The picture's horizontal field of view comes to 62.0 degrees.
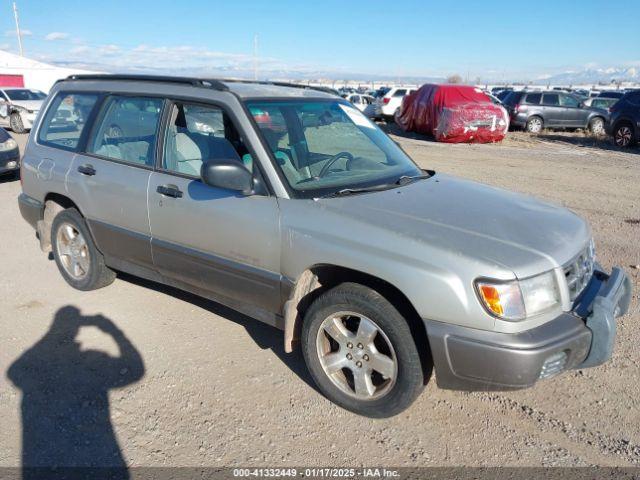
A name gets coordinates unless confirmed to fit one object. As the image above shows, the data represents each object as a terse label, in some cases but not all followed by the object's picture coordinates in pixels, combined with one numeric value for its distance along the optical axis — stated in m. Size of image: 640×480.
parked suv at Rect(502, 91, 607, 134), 20.64
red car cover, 17.38
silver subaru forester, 2.65
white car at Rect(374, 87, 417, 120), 24.94
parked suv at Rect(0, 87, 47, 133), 19.47
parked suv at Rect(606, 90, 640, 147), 15.21
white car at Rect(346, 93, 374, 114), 28.88
